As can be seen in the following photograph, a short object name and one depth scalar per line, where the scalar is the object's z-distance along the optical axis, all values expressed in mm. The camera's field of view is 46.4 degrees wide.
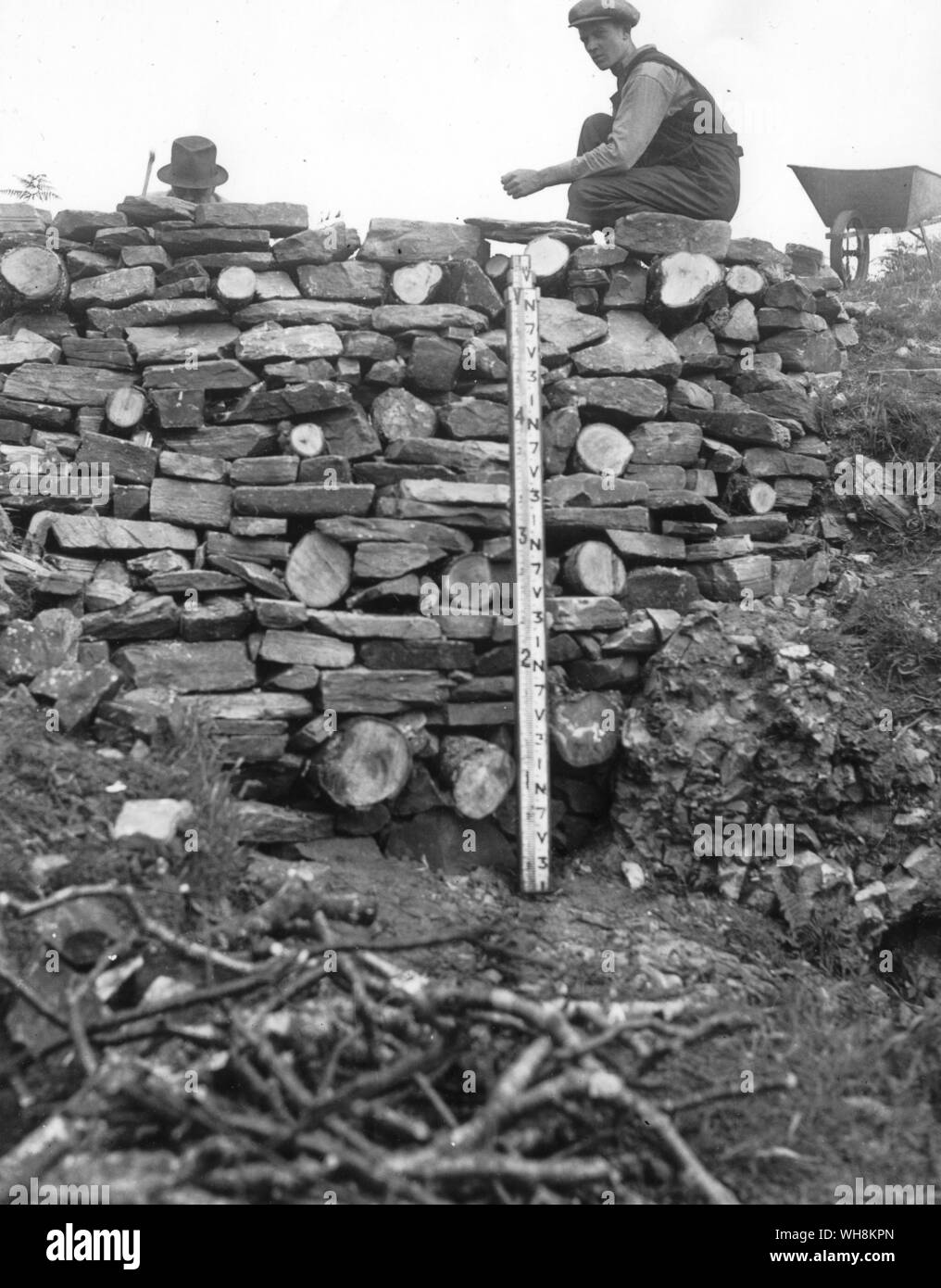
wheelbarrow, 8680
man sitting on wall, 5938
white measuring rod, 4949
